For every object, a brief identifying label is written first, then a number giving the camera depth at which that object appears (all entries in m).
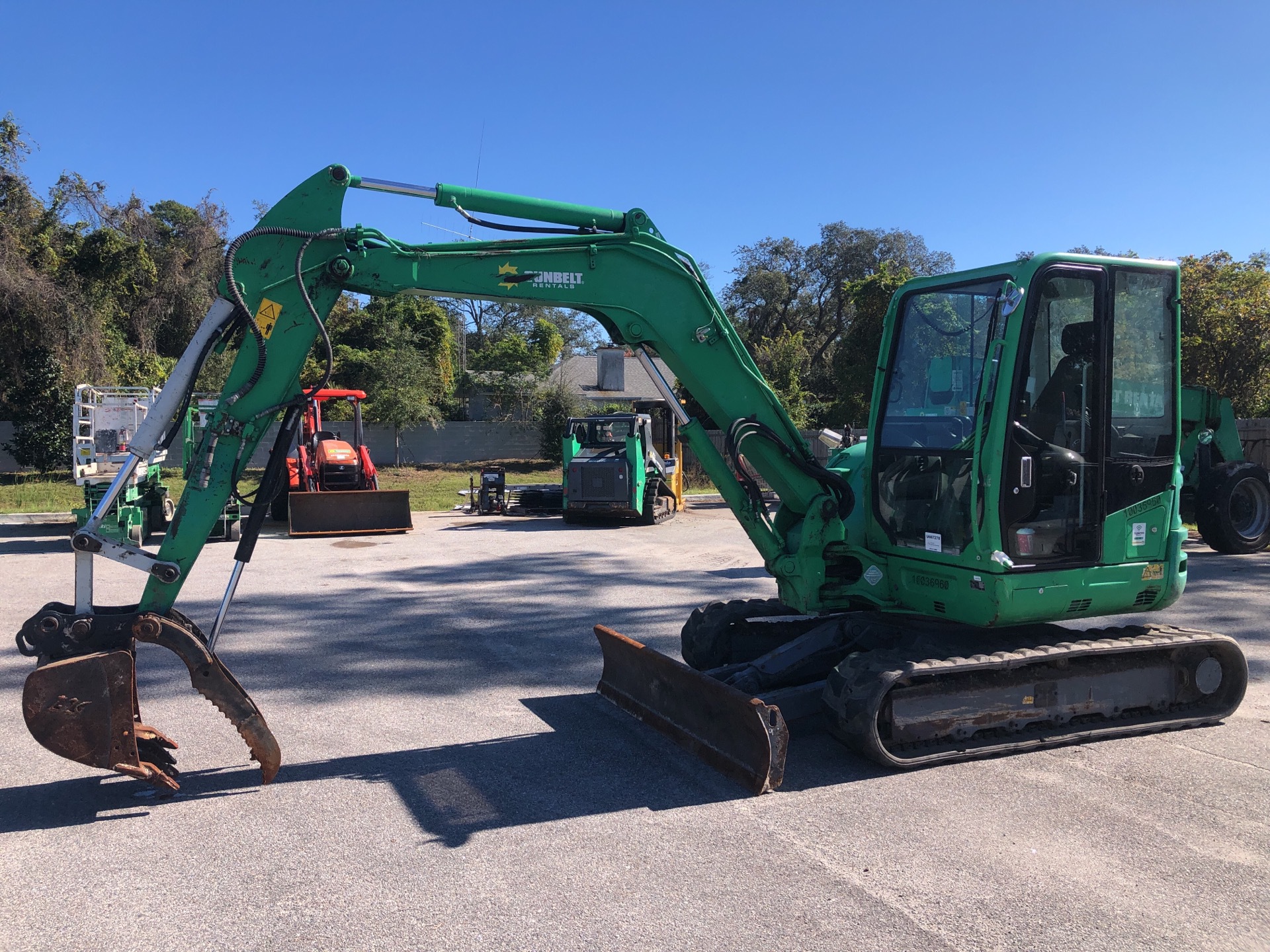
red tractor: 16.66
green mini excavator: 5.05
